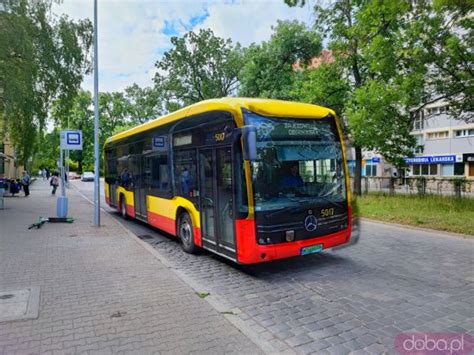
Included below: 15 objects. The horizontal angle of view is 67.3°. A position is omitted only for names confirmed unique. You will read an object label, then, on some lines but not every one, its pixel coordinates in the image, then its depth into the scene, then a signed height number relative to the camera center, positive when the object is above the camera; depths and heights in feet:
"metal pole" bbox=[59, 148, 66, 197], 37.32 +0.39
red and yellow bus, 18.19 -0.37
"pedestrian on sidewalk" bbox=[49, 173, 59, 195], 84.83 -1.55
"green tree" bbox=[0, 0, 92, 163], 40.01 +14.54
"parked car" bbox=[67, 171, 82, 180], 195.48 -0.41
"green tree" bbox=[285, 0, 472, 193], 37.04 +11.83
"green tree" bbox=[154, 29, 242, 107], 102.94 +31.19
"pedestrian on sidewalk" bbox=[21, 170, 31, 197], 76.98 -1.32
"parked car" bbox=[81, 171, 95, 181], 168.76 -0.87
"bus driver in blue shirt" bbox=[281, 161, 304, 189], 19.13 -0.28
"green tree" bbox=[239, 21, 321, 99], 81.92 +27.20
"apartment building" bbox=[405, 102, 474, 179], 120.37 +7.45
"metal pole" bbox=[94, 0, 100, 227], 36.06 +3.92
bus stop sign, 36.99 +3.77
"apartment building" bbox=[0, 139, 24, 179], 114.63 +2.27
